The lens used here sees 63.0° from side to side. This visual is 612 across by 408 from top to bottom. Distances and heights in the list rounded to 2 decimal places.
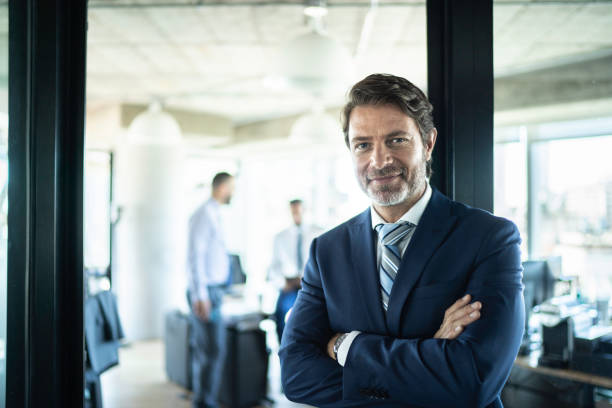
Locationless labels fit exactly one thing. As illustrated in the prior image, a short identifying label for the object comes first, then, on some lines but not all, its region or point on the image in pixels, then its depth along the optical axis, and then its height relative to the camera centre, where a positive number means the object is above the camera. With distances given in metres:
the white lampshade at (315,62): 2.59 +0.79
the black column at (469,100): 1.52 +0.35
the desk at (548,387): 1.87 -0.73
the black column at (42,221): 1.63 -0.02
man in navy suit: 1.21 -0.21
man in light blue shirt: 4.12 -0.62
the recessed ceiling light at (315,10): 2.93 +1.20
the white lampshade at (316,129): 4.47 +0.76
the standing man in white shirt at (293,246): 5.29 -0.35
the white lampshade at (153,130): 4.57 +0.77
